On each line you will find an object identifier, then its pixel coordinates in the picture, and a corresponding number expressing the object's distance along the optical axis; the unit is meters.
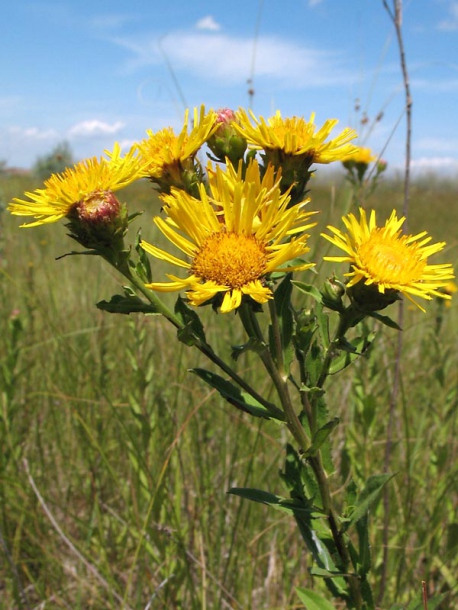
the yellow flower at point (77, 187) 0.17
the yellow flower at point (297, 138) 0.17
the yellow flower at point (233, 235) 0.15
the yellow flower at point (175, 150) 0.17
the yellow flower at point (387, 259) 0.16
